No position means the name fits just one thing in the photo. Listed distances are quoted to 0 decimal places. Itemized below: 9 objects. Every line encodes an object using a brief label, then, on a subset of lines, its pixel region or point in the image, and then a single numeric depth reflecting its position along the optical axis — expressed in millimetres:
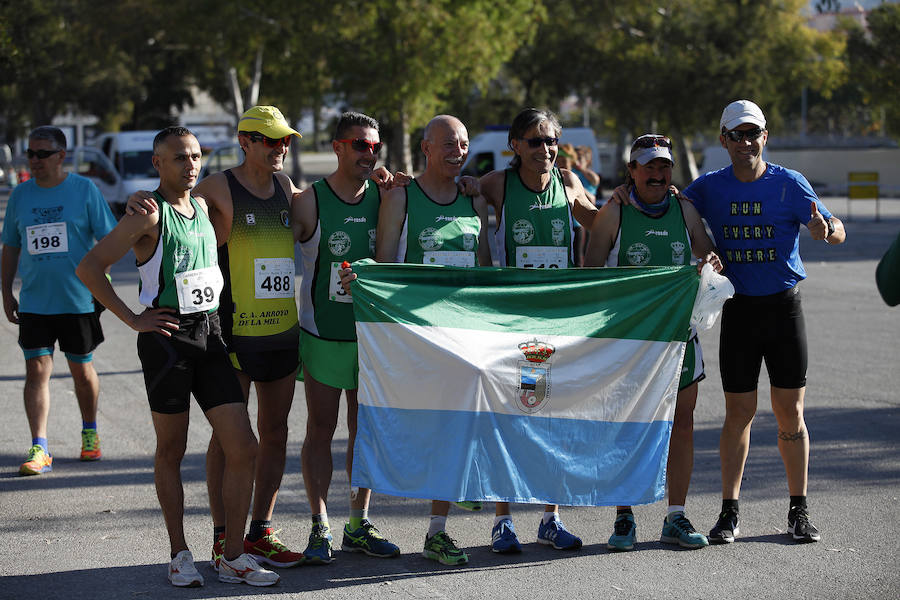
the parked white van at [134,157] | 32062
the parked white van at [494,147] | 32875
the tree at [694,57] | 42719
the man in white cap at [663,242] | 5766
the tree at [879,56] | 39188
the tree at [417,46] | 35375
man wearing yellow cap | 5453
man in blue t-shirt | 5863
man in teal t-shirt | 7438
